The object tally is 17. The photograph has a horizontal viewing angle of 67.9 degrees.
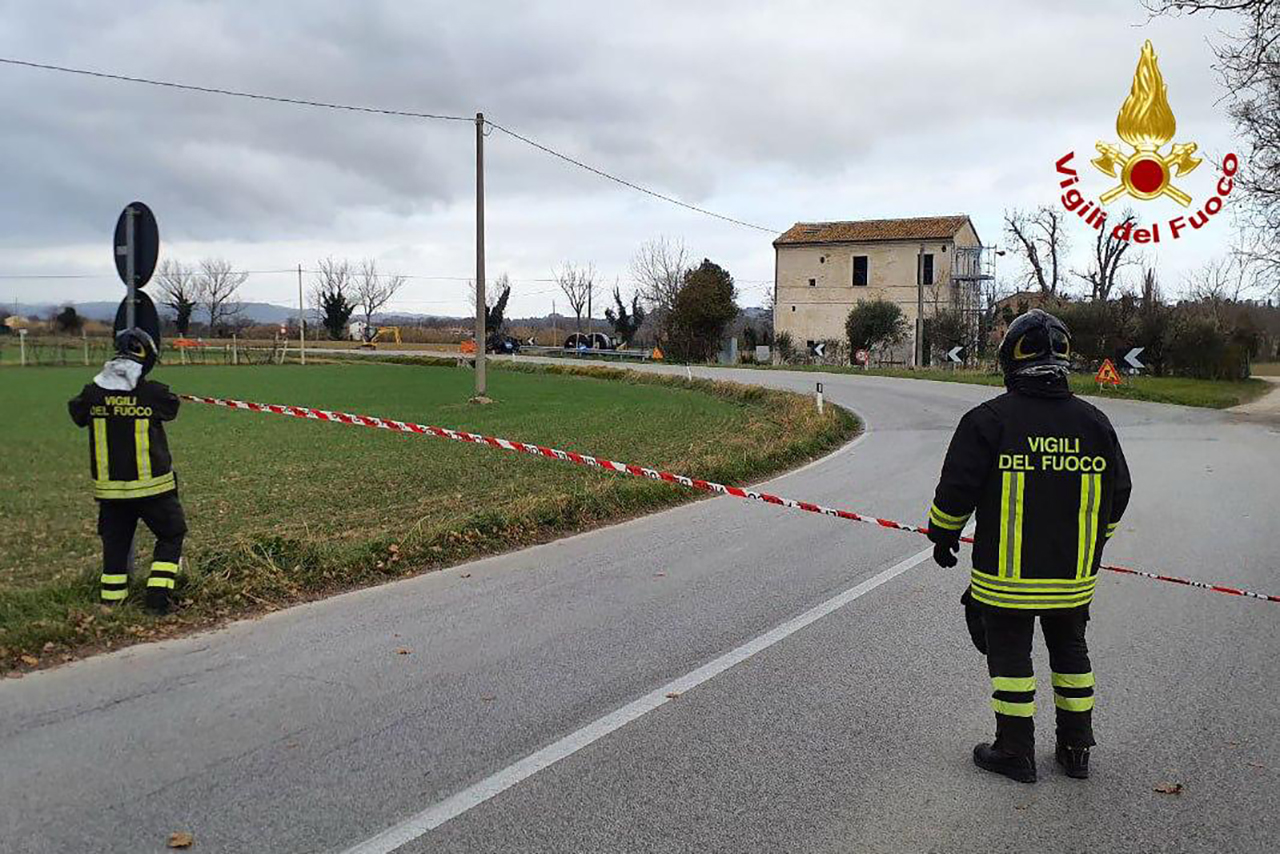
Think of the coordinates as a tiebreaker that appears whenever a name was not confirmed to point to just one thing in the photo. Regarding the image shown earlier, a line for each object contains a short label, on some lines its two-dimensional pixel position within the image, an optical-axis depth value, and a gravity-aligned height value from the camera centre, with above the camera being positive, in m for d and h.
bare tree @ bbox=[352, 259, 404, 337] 114.81 +5.04
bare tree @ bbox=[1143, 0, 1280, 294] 20.53 +5.53
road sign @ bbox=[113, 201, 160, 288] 6.71 +0.68
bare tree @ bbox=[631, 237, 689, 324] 80.50 +4.74
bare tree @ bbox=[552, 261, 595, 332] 106.44 +5.51
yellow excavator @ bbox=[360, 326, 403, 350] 88.06 +0.41
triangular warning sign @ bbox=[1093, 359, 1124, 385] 27.97 -0.90
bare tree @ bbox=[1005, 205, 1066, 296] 62.09 +5.97
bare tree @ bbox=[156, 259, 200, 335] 63.15 +3.33
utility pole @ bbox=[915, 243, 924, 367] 43.88 +0.60
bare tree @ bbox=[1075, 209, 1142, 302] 58.56 +5.01
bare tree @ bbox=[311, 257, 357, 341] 95.75 +2.82
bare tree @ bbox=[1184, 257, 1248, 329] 43.61 +2.71
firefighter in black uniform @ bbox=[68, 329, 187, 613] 5.96 -0.79
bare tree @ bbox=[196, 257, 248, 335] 87.25 +3.51
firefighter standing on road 3.84 -0.71
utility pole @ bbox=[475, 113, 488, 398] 23.70 +1.65
